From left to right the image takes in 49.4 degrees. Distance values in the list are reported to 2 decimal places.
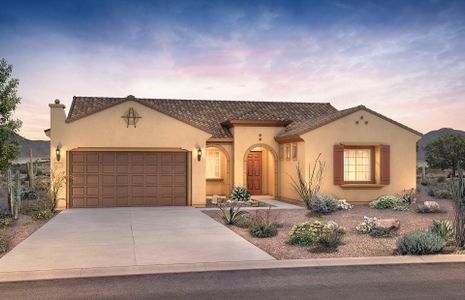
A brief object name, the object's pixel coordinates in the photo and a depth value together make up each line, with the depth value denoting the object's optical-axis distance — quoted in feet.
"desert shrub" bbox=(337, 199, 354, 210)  64.16
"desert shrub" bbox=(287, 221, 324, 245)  38.42
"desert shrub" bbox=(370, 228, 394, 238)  42.68
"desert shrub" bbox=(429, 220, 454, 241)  38.77
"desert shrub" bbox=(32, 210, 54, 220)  55.47
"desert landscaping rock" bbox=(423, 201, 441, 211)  58.29
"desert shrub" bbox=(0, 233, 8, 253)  35.86
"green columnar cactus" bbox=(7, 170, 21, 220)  55.52
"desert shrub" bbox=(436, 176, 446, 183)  120.67
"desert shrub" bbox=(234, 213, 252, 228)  48.52
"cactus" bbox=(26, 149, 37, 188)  98.84
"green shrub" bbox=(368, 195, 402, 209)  65.26
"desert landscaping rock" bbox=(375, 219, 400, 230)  43.84
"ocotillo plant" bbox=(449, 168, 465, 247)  36.70
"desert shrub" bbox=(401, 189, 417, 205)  69.10
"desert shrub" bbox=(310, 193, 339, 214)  59.98
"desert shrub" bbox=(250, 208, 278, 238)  42.60
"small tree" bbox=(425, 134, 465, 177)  154.71
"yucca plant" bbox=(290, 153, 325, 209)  67.56
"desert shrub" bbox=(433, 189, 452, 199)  78.73
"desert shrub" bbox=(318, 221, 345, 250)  36.22
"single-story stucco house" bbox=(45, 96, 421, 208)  65.72
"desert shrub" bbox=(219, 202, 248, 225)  50.55
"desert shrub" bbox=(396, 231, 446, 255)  34.24
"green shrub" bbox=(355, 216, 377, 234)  44.28
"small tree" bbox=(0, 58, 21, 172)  50.62
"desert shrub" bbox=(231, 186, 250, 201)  73.82
